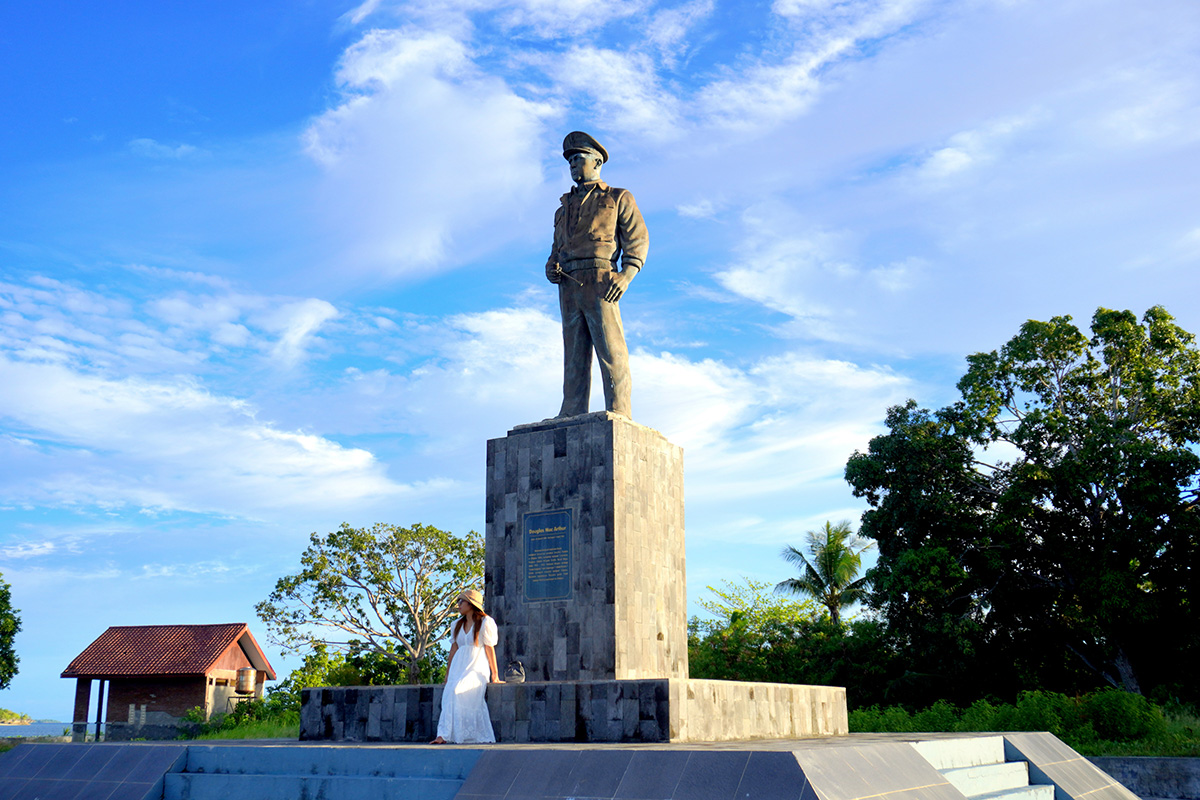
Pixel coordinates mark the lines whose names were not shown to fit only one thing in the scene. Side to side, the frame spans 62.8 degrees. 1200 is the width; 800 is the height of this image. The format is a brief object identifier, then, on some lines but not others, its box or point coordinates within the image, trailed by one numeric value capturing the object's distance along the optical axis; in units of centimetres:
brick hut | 2833
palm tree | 2734
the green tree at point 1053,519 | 1831
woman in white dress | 703
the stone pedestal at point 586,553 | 827
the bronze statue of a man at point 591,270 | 953
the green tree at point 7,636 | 2759
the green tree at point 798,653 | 2073
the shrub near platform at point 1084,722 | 1261
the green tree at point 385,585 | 2573
